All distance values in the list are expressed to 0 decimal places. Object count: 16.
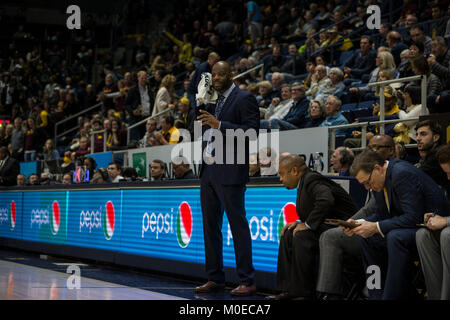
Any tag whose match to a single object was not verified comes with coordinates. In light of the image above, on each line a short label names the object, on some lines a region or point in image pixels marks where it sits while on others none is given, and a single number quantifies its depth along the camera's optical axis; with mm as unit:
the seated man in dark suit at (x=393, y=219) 8352
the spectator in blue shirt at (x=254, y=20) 32906
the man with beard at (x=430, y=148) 10148
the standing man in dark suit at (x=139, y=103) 27047
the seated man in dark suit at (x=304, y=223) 9859
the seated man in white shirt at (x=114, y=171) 19266
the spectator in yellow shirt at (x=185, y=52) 35250
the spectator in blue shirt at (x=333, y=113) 17141
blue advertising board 11766
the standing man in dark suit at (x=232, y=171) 10930
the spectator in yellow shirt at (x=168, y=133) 21234
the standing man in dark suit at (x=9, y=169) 24853
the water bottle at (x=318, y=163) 15587
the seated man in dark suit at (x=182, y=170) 15672
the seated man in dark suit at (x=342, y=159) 13039
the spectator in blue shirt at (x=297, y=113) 18891
